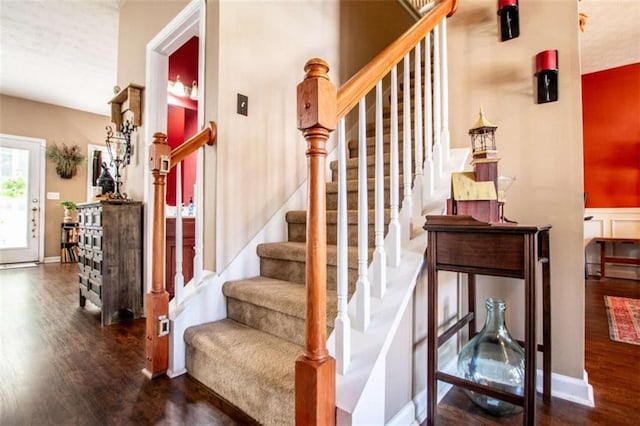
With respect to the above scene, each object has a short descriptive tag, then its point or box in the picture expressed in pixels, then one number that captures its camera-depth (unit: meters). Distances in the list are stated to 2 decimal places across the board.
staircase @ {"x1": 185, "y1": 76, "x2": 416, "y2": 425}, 1.25
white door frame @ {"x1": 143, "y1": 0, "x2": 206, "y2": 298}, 2.39
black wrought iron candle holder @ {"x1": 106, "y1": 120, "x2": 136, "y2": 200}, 3.03
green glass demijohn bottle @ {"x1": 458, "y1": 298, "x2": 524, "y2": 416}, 1.35
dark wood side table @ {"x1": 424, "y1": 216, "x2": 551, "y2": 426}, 1.08
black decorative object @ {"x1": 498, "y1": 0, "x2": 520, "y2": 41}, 1.73
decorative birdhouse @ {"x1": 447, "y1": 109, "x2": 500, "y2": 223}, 1.25
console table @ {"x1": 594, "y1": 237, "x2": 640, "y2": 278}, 4.39
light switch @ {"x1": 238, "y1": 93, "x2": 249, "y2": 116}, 1.98
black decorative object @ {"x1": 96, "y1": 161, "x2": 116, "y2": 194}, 3.05
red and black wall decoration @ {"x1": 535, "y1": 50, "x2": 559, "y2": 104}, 1.60
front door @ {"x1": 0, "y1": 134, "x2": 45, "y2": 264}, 5.53
